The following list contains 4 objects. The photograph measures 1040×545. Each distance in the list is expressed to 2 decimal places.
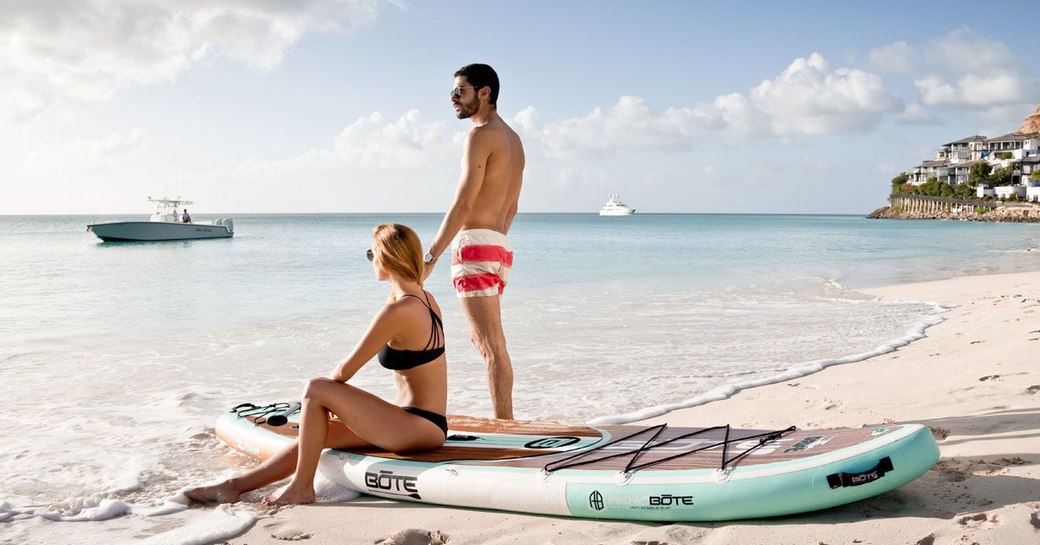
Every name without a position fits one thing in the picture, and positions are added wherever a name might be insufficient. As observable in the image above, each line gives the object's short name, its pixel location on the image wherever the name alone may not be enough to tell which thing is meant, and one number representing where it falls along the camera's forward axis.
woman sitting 3.72
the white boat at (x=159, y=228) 36.75
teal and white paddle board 3.22
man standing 4.73
